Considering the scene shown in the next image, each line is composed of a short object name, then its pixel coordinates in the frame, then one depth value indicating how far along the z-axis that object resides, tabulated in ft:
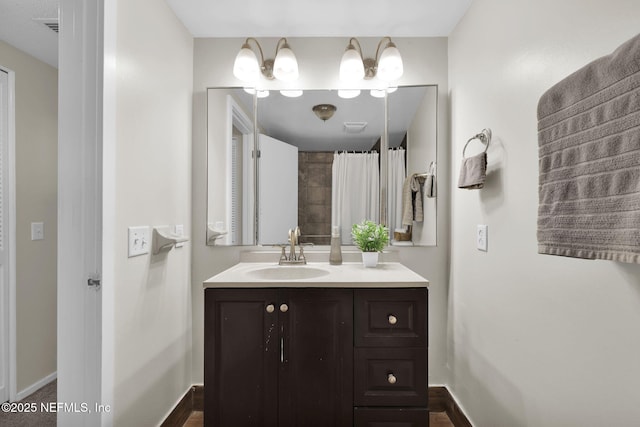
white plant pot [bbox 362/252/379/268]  5.95
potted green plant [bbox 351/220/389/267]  5.96
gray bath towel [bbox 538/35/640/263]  2.23
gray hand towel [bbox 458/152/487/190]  4.60
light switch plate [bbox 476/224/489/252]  4.89
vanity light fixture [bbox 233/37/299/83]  6.05
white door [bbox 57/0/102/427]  3.82
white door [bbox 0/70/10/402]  6.33
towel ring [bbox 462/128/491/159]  4.77
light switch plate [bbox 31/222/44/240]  6.85
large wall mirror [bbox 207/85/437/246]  6.49
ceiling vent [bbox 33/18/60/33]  5.63
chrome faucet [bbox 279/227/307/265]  6.23
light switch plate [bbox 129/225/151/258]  4.42
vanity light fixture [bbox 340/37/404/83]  6.02
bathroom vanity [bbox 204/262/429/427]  4.56
